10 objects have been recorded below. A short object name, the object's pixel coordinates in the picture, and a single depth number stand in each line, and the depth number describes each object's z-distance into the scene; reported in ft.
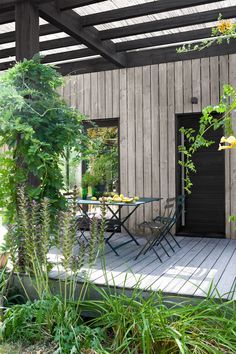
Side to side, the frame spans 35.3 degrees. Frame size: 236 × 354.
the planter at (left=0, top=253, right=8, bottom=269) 11.56
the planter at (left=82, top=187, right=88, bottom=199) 18.43
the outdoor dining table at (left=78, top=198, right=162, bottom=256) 15.47
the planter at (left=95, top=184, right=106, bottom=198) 21.71
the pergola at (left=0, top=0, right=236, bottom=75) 12.73
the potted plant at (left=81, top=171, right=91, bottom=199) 21.94
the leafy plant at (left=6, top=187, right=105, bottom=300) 8.25
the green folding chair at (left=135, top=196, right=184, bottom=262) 15.02
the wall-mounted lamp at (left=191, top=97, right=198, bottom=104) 19.81
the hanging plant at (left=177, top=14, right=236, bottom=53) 6.01
